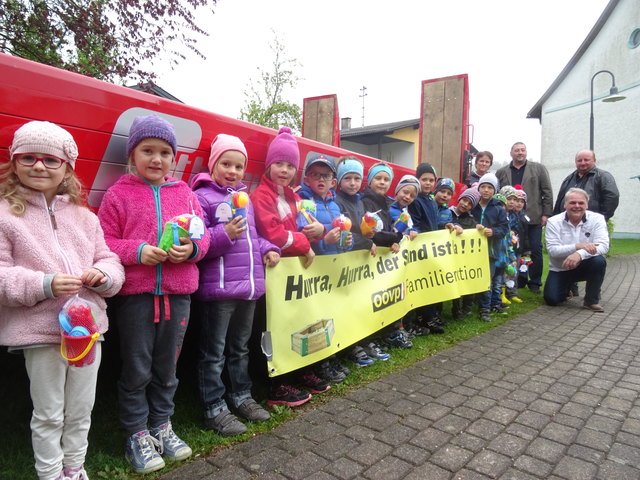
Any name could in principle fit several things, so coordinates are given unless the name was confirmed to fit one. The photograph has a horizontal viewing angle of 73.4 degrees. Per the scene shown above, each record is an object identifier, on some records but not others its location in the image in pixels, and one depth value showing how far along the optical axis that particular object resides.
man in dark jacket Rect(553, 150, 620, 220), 6.78
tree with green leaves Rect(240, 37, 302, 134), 22.62
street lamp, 13.66
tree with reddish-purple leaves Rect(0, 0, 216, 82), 6.39
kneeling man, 6.21
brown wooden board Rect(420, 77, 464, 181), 7.73
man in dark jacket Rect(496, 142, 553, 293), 7.14
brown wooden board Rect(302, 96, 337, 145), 8.14
